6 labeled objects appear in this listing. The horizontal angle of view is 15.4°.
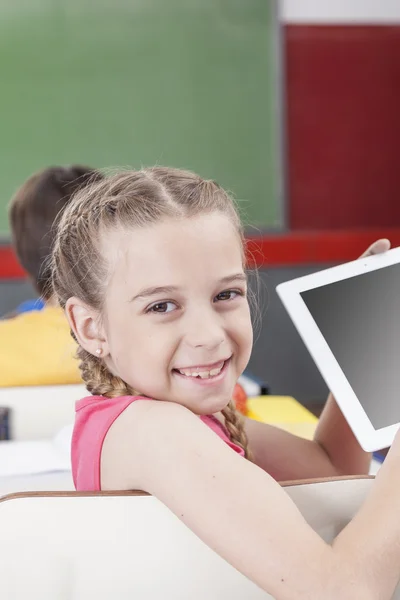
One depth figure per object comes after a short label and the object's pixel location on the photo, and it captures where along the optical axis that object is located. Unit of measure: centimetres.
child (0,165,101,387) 253
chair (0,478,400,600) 144
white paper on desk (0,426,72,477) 219
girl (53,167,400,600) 143
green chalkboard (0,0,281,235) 499
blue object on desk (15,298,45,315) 381
